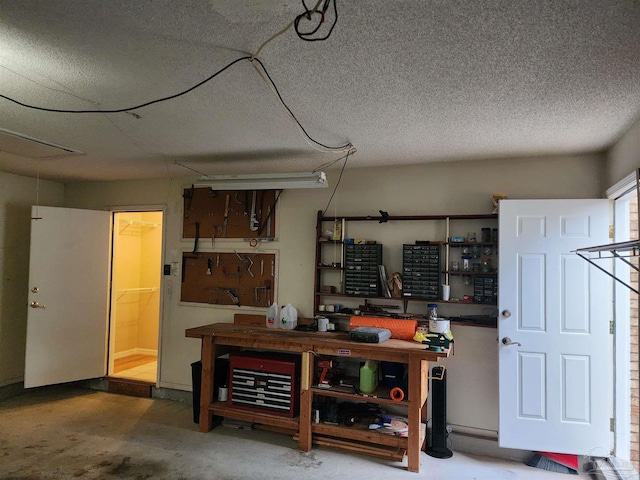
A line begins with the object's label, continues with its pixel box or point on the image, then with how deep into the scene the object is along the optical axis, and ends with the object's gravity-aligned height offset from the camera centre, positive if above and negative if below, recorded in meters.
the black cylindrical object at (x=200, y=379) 3.69 -1.22
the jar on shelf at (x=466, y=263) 3.34 -0.01
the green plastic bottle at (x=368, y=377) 3.14 -0.98
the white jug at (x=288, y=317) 3.68 -0.59
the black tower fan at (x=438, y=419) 3.20 -1.35
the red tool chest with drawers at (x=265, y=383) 3.37 -1.16
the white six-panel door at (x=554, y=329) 2.88 -0.51
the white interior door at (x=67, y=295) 4.12 -0.50
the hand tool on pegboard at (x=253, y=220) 4.08 +0.40
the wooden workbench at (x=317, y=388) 2.91 -1.04
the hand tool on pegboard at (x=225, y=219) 4.22 +0.41
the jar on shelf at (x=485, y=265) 3.28 -0.02
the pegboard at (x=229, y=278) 4.02 -0.24
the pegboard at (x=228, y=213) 4.07 +0.48
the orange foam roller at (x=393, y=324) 3.22 -0.56
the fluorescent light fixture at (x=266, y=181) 3.28 +0.69
